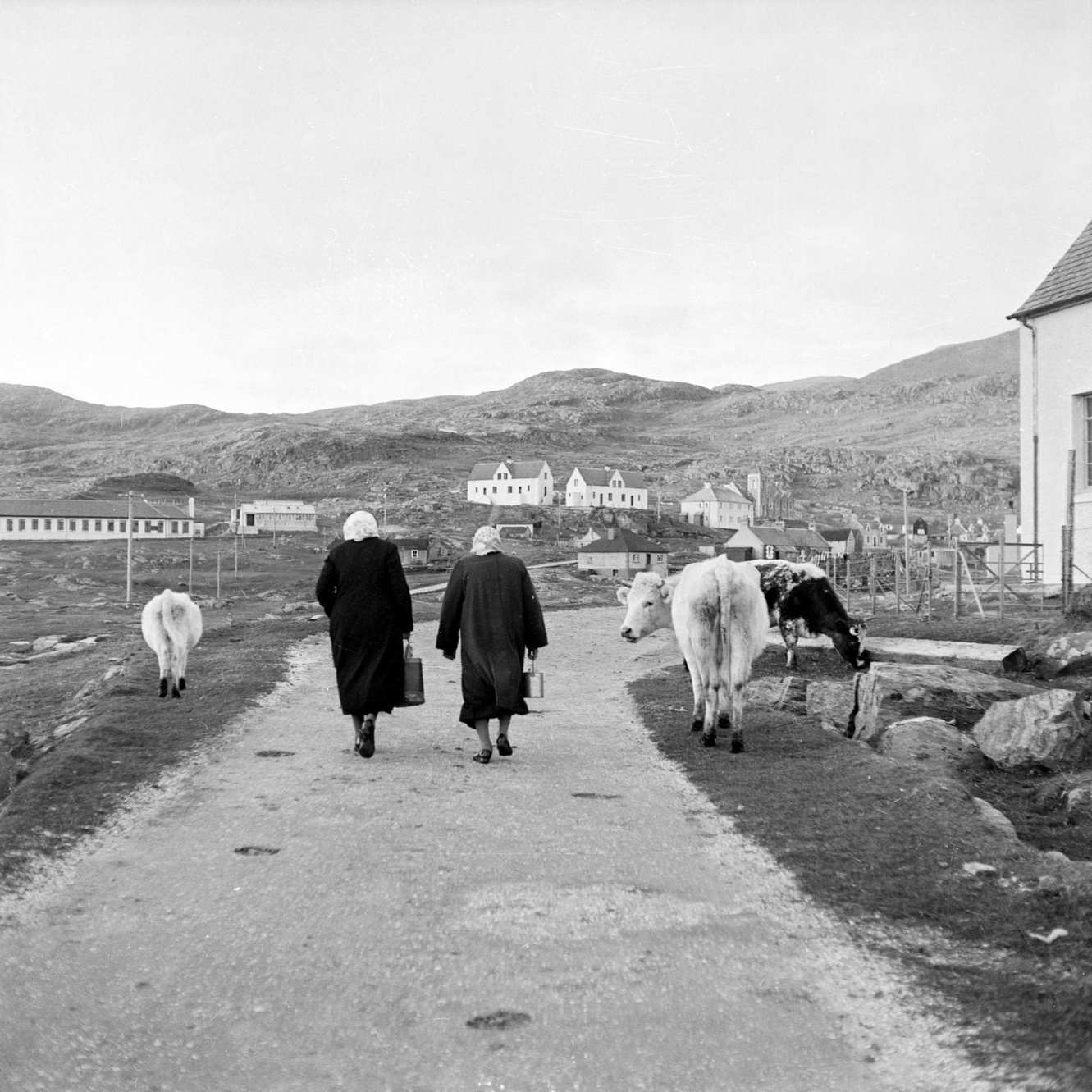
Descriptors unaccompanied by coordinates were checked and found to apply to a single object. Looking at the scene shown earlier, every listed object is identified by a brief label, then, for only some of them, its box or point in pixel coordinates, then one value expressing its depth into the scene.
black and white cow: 17.02
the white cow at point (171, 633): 14.33
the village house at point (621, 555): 85.69
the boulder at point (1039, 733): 10.68
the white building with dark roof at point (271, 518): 134.12
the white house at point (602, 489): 164.50
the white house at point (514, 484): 167.75
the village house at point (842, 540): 123.47
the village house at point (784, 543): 107.88
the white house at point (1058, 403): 25.84
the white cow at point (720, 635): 10.83
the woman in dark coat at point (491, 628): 10.39
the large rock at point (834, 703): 13.03
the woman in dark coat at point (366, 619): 10.53
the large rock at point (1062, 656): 15.80
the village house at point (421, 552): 98.88
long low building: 118.38
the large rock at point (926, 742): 10.73
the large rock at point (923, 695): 12.47
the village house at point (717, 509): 169.25
